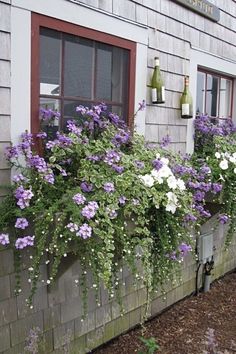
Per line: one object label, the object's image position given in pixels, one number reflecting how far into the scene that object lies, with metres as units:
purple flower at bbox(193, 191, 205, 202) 3.16
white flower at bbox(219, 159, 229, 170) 3.45
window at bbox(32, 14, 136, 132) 2.58
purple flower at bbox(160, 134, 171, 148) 3.46
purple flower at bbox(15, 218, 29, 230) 2.20
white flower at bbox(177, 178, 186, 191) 2.71
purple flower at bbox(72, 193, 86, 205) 2.18
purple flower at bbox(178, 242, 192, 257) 2.84
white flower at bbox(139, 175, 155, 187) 2.54
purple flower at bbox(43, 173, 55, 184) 2.32
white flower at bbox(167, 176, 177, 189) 2.64
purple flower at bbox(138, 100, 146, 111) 3.18
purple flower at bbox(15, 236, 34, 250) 2.18
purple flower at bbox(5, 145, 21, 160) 2.37
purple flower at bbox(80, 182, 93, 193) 2.37
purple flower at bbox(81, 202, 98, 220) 2.12
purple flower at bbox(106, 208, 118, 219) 2.26
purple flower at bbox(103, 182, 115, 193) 2.31
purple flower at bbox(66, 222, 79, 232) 2.10
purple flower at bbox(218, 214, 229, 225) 3.45
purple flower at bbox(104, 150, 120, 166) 2.51
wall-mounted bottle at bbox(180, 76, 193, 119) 3.73
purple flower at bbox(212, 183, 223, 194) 3.33
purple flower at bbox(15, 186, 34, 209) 2.23
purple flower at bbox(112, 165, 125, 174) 2.49
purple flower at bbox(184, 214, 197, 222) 2.77
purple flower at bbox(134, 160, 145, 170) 2.66
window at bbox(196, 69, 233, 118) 4.34
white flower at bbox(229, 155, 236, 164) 3.59
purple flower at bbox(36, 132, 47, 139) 2.53
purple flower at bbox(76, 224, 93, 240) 2.09
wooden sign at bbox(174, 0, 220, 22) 3.74
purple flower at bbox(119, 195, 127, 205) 2.36
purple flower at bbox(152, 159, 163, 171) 2.70
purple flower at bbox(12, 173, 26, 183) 2.34
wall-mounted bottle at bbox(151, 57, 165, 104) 3.36
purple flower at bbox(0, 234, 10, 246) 2.16
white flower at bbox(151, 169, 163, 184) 2.61
